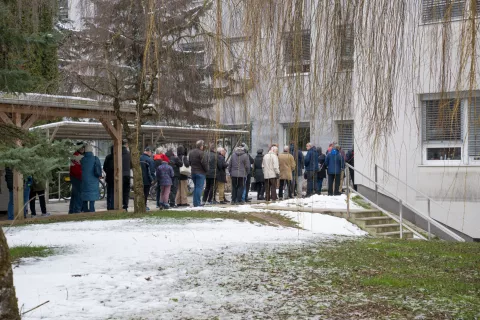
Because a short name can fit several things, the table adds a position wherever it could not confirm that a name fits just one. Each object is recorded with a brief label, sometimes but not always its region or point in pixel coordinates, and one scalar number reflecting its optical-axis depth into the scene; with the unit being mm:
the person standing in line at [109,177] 18812
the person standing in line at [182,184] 20234
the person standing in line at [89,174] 17109
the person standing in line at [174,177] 20031
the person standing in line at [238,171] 19689
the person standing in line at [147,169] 18723
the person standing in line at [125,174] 18828
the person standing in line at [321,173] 20664
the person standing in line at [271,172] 19947
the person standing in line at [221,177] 19547
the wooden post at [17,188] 15750
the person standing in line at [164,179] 18734
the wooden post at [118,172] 18609
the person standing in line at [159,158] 19031
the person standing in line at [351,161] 18648
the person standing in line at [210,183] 18978
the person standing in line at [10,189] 16375
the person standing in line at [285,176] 17609
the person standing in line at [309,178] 17697
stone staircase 16234
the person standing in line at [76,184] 17234
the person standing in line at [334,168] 18578
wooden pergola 15477
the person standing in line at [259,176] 21294
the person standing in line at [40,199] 16594
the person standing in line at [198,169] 18938
